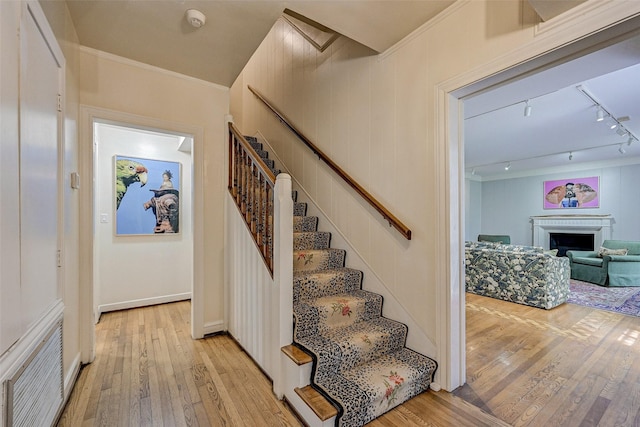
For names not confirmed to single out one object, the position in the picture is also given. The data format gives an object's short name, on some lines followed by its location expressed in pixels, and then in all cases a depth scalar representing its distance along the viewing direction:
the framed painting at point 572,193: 6.68
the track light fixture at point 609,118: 3.26
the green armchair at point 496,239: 7.50
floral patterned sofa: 3.65
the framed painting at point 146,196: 3.57
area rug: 3.72
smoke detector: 1.86
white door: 1.12
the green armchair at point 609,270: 4.84
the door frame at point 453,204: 1.72
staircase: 1.60
